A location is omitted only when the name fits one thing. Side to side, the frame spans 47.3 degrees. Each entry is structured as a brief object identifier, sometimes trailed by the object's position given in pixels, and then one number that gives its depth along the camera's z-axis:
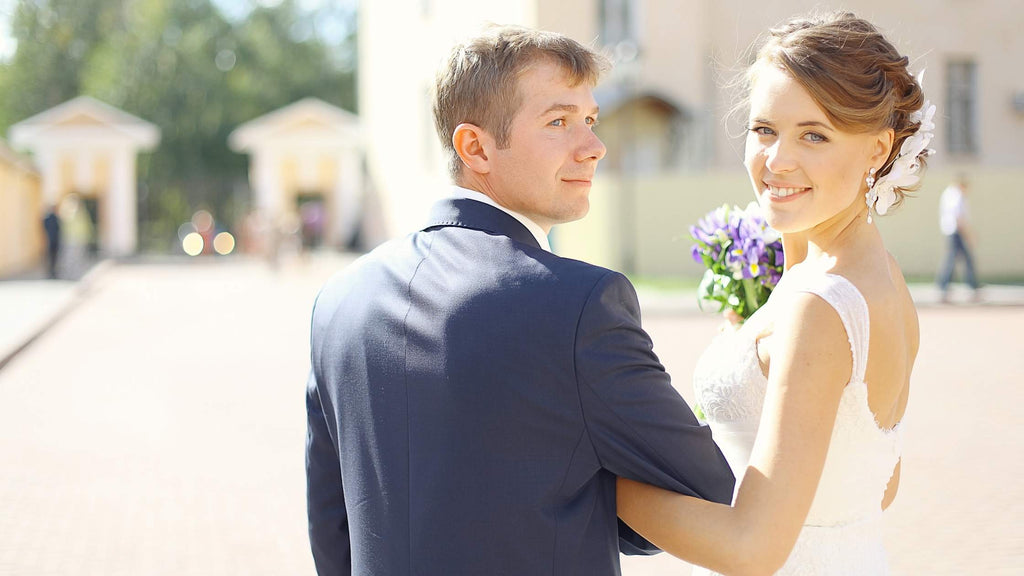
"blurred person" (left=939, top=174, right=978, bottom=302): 18.56
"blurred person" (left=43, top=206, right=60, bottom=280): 27.92
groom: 1.76
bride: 1.91
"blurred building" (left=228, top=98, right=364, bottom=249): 40.97
